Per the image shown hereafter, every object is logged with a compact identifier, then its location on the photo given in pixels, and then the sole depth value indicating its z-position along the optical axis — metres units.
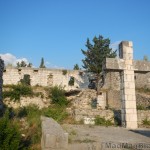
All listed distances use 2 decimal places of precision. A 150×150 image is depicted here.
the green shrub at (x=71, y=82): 35.84
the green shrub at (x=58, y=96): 26.88
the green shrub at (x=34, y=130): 5.16
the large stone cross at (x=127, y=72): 9.67
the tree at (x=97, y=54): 32.31
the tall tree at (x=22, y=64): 56.83
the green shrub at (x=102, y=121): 10.14
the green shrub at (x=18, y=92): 26.28
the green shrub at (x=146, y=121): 10.25
